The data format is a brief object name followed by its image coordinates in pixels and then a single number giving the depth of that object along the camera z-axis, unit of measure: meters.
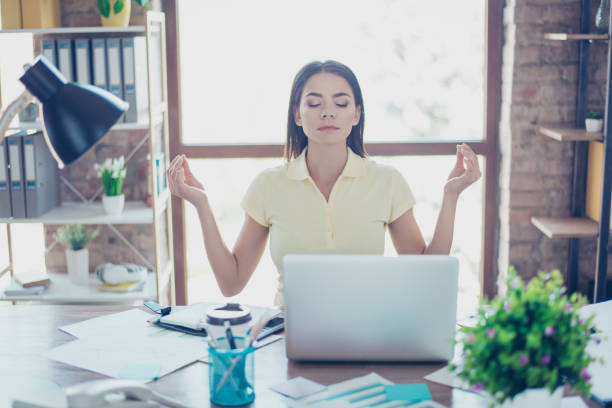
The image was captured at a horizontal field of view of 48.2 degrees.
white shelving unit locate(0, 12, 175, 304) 2.65
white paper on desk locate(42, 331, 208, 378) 1.37
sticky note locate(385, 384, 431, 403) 1.21
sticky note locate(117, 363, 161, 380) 1.31
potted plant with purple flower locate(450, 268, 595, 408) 1.00
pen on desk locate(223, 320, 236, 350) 1.23
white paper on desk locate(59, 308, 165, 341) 1.54
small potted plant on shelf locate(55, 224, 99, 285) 2.83
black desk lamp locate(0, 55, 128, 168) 1.19
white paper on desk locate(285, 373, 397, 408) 1.20
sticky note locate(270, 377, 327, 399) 1.24
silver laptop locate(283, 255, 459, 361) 1.28
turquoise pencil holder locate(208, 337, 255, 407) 1.21
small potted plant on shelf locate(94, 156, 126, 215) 2.72
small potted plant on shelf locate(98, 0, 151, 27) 2.66
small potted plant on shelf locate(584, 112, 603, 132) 2.64
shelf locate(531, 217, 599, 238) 2.66
